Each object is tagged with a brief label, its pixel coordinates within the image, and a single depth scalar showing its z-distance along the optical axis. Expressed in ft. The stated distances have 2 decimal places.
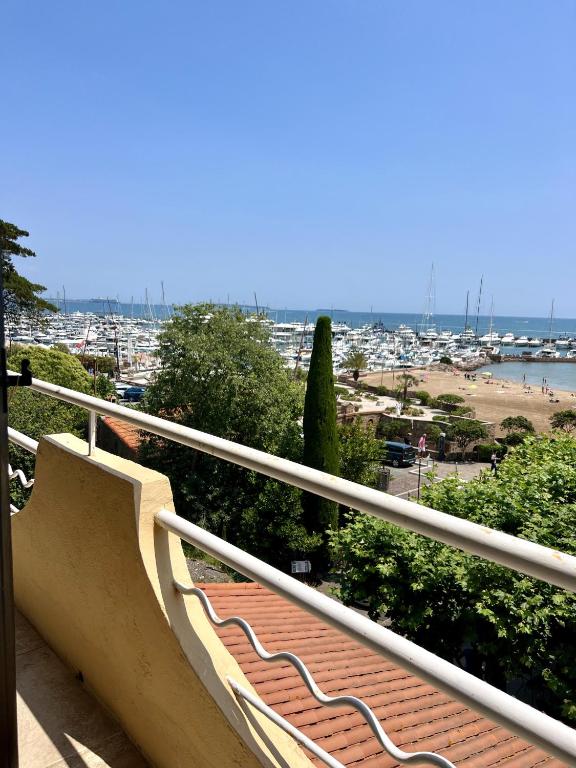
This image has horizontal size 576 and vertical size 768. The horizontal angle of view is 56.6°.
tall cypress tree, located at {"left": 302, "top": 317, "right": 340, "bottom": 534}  57.31
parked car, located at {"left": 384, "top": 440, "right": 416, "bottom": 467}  107.34
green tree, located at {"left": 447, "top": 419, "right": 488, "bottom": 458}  118.62
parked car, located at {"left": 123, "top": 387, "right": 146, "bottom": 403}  128.41
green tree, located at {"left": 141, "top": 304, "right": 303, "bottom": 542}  58.70
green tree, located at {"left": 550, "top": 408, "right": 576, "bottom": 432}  130.72
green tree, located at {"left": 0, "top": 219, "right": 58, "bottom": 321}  59.88
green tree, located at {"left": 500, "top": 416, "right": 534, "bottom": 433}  126.62
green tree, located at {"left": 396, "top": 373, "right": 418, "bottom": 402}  171.63
